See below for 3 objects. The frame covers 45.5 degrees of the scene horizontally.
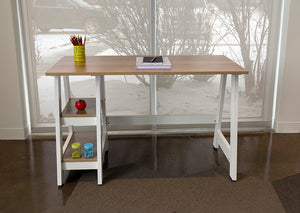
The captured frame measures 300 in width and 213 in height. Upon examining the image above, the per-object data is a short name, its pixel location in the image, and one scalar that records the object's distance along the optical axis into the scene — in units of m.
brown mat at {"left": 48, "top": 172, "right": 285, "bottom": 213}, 2.38
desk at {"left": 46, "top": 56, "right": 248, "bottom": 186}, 2.42
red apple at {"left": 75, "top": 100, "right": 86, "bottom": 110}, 2.65
